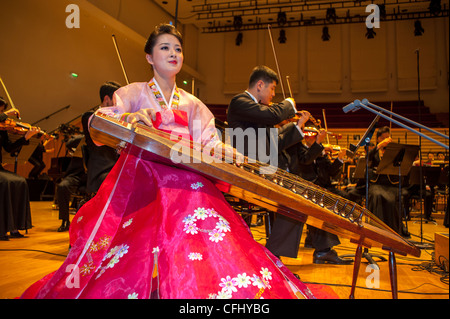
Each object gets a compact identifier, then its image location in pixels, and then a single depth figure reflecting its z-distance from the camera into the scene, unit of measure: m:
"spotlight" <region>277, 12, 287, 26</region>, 10.88
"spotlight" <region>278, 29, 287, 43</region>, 12.13
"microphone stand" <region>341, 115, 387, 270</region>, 2.63
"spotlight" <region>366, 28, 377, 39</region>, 10.71
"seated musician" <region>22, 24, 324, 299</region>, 1.11
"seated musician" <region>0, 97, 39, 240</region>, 3.31
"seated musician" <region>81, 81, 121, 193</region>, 2.78
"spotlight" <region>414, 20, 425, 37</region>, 11.09
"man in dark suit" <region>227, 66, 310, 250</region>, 2.18
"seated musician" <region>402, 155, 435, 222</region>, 4.84
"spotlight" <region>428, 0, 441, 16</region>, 9.65
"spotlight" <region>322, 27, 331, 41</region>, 11.77
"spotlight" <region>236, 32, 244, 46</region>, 12.80
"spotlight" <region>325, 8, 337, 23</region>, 10.28
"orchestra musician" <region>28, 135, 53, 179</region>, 6.52
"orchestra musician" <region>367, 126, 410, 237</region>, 4.04
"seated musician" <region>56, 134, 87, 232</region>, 3.66
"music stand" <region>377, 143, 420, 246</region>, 3.68
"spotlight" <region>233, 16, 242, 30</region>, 11.35
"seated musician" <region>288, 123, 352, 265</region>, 2.65
